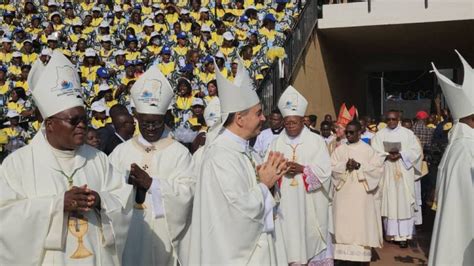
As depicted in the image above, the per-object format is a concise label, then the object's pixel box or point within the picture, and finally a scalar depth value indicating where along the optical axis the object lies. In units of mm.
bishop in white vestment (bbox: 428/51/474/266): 6160
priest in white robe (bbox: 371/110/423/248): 11742
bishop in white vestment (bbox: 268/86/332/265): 7859
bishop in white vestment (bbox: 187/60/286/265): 4711
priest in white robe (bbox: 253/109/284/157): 10430
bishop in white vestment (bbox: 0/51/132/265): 4199
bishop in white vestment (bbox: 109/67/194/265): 5660
